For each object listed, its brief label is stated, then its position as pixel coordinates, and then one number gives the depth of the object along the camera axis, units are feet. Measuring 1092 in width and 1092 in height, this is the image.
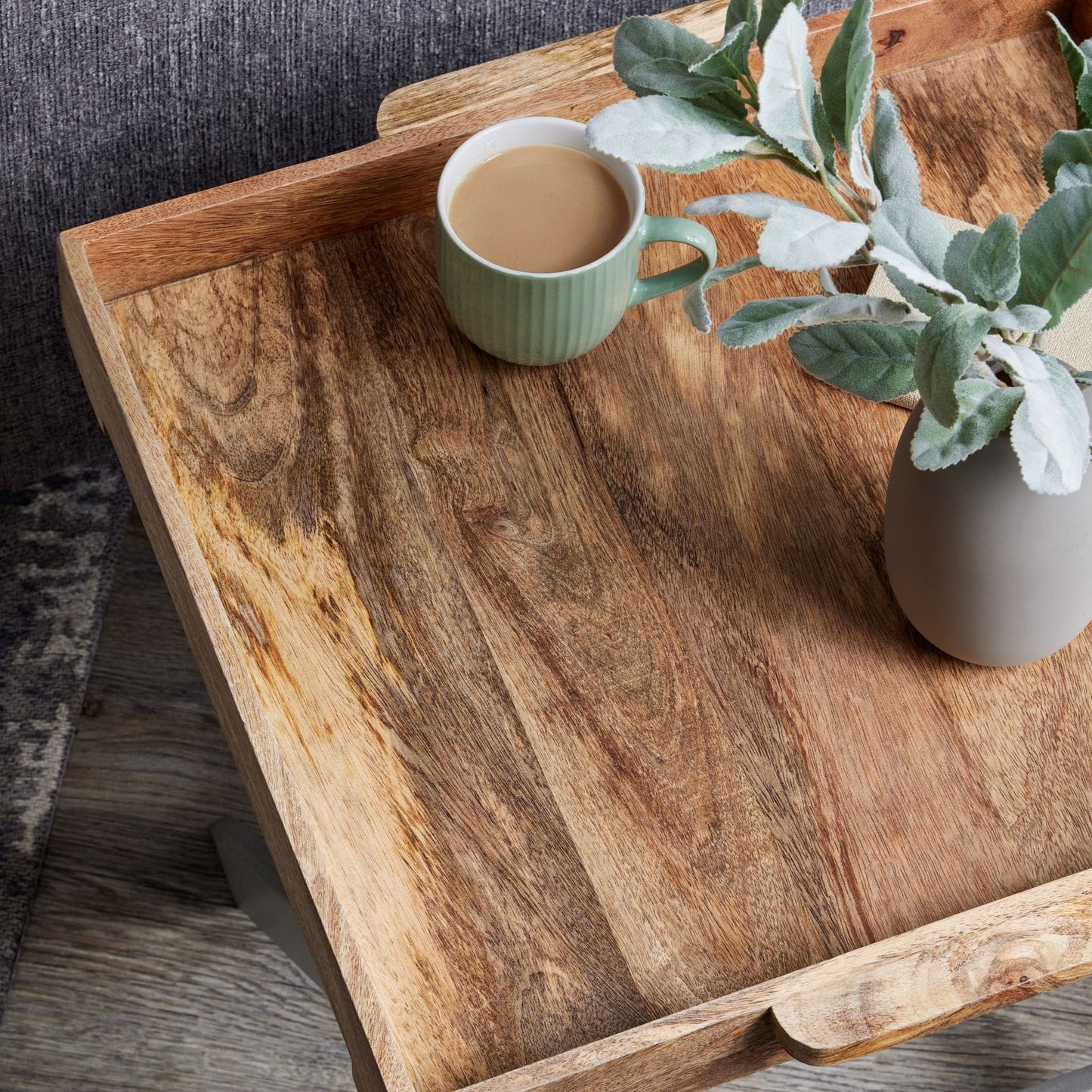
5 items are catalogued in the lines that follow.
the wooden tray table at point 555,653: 4.87
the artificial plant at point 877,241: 4.46
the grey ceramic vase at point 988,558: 4.72
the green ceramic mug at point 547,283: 5.03
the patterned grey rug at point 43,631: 6.09
